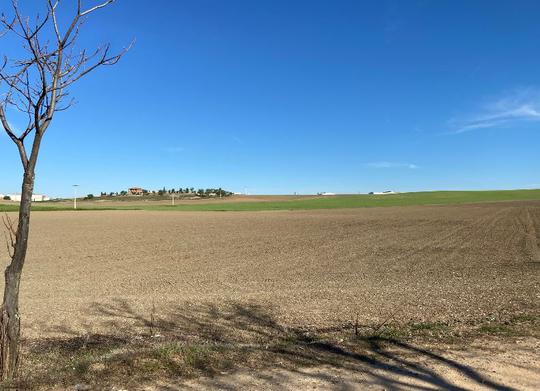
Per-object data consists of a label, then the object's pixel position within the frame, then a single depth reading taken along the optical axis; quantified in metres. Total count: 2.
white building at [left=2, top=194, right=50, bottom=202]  166.16
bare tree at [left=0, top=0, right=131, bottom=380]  5.26
